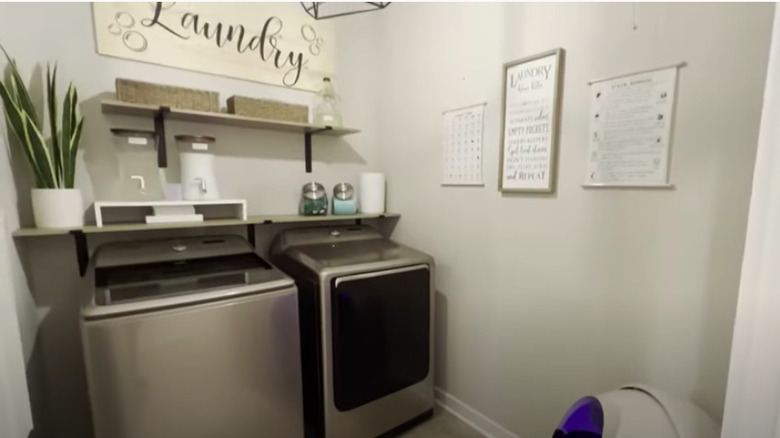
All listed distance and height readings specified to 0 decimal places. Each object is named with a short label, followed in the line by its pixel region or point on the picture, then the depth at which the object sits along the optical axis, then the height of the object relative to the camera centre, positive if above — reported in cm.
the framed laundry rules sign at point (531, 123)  139 +26
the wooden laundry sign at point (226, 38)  154 +73
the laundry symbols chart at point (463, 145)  170 +20
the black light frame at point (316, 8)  107 +55
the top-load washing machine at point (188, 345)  109 -56
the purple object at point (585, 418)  95 -65
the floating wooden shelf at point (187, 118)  144 +31
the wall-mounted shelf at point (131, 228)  127 -18
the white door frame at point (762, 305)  55 -20
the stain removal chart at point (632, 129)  111 +19
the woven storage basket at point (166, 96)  140 +38
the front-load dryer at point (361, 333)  151 -69
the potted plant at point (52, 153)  124 +12
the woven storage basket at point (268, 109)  165 +37
